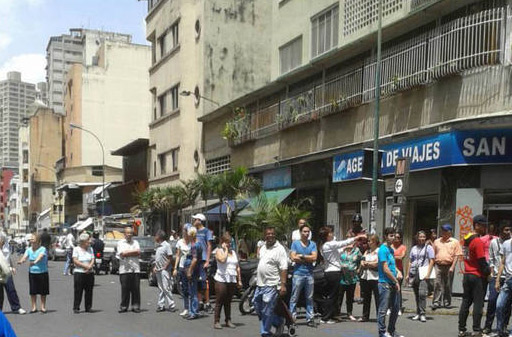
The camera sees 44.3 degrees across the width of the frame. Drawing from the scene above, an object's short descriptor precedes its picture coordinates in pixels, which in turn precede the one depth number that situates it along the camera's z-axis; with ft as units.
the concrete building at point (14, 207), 428.56
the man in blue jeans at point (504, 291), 31.96
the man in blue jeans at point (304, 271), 37.83
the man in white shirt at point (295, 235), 45.92
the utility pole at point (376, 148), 53.06
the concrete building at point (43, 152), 332.80
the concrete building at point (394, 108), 50.67
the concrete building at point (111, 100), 261.85
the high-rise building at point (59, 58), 433.89
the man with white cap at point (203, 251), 43.27
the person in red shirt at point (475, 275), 32.68
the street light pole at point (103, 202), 181.78
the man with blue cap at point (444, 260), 44.68
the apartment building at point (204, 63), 119.65
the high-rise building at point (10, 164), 601.46
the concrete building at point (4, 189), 510.99
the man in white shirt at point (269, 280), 31.71
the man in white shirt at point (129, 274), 44.27
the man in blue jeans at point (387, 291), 31.94
